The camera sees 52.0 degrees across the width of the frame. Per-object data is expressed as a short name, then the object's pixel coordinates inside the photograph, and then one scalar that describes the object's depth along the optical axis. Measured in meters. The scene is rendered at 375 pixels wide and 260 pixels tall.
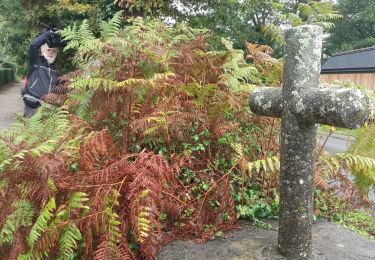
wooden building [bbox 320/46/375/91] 26.05
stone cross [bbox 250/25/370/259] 2.44
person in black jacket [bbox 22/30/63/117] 5.56
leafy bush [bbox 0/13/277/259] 2.64
